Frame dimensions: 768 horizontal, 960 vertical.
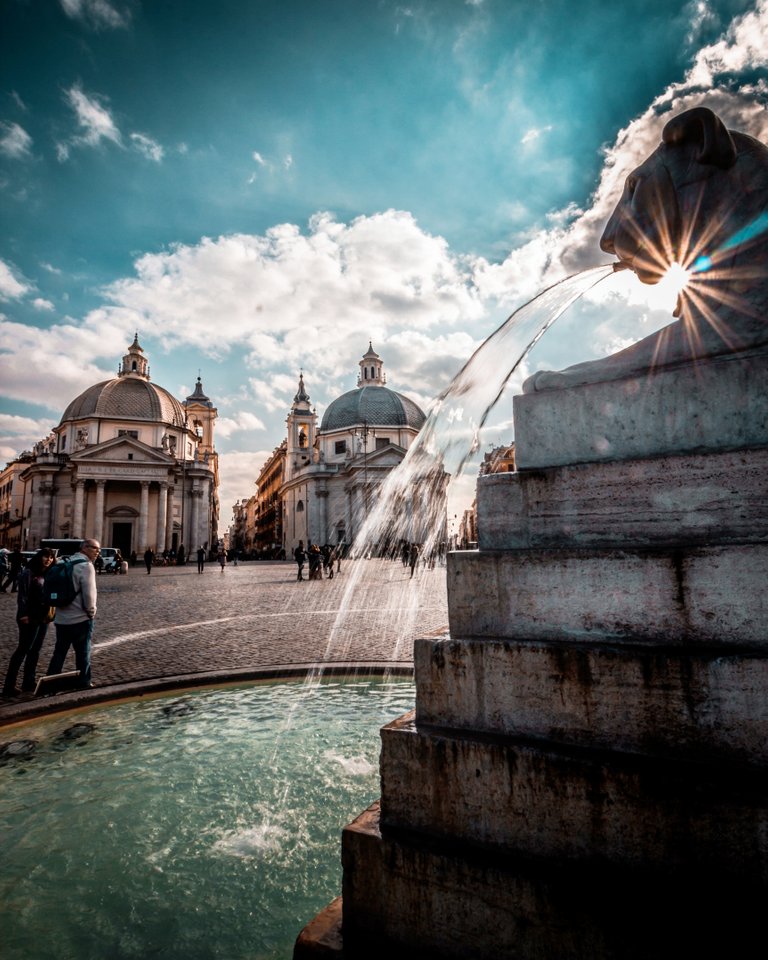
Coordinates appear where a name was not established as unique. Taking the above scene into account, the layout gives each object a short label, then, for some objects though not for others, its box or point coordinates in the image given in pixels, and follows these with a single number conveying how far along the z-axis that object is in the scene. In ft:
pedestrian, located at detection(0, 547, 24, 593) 68.85
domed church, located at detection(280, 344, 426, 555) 205.57
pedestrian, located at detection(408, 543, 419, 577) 92.63
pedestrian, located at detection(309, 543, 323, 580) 82.02
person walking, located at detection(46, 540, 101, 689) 20.30
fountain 5.47
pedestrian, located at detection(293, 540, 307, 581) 84.24
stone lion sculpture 7.43
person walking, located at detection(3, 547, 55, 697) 20.46
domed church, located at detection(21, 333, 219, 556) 171.94
